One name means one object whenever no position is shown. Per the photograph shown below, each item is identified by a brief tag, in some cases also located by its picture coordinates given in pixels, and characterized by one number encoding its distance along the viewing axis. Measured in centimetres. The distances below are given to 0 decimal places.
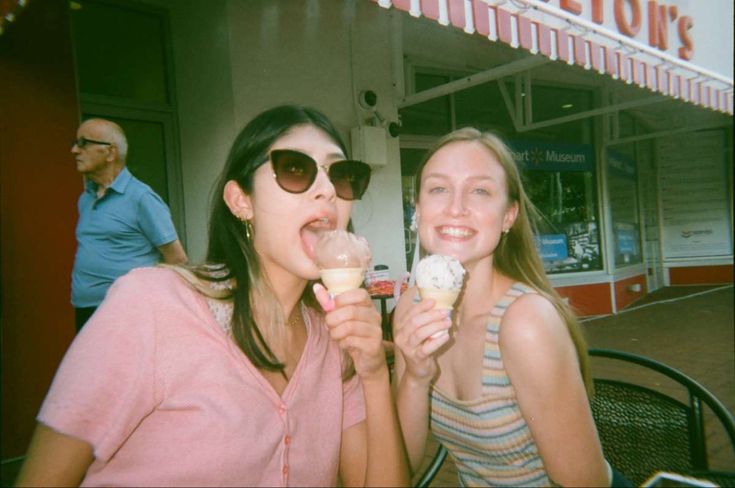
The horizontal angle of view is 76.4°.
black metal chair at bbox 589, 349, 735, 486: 171
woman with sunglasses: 124
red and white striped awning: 253
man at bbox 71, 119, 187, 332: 345
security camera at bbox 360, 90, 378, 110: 612
